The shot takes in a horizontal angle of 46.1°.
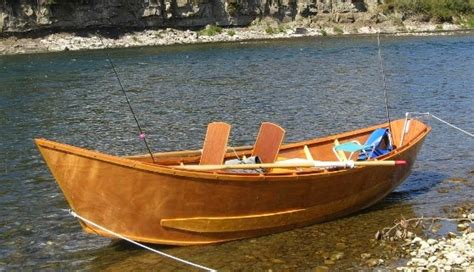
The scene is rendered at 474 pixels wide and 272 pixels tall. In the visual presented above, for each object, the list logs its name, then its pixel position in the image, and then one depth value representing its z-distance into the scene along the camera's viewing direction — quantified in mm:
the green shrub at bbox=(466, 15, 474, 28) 82500
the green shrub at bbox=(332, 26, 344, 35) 76875
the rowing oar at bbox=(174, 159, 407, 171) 10234
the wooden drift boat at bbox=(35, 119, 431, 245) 9039
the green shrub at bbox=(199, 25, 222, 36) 70812
